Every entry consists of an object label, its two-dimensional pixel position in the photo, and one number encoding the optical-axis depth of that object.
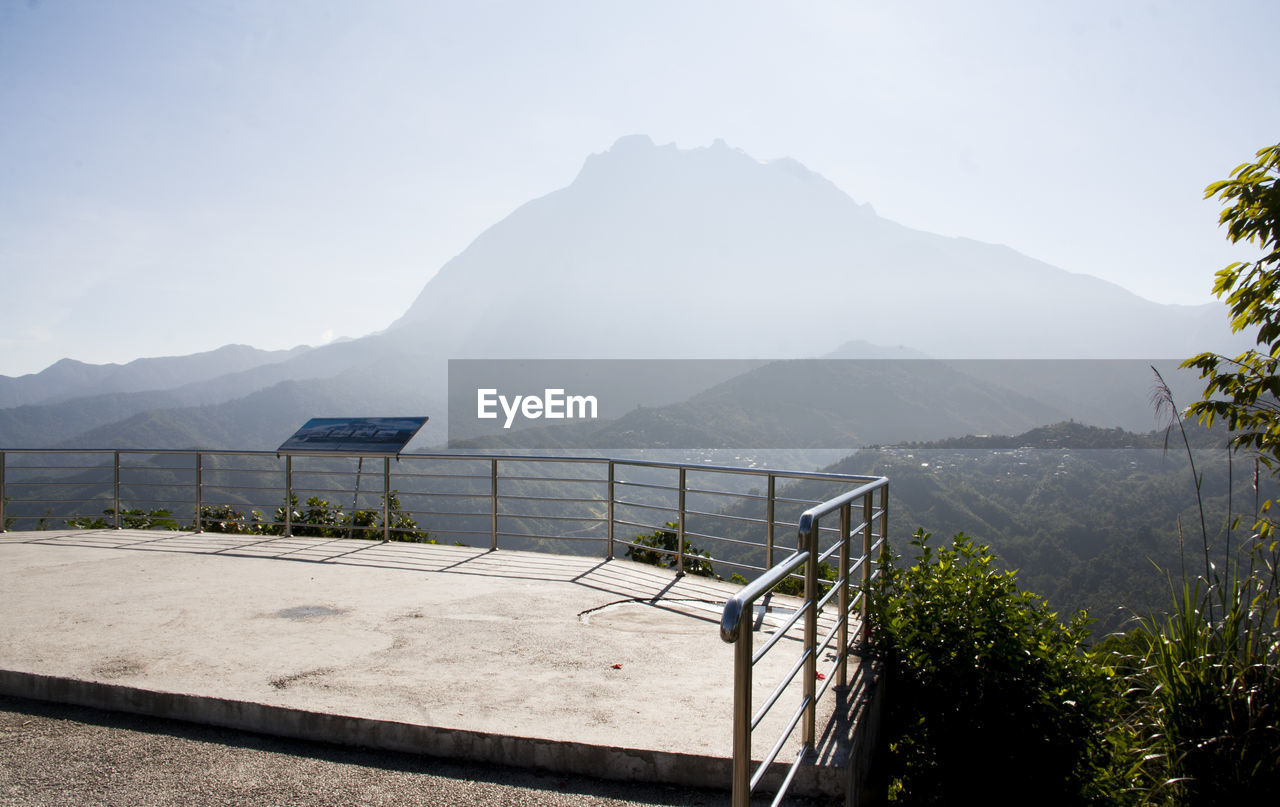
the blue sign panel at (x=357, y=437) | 8.64
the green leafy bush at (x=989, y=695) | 3.65
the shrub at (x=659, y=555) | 8.10
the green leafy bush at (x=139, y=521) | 10.50
